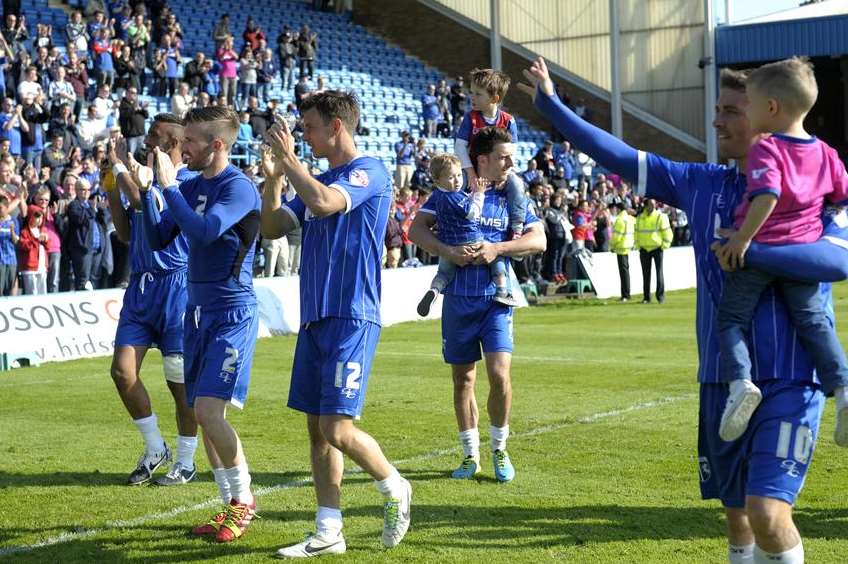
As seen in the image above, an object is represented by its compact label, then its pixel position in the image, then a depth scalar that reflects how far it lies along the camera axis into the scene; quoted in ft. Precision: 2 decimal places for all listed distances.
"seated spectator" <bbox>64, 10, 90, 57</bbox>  79.77
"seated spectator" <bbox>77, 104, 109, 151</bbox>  72.74
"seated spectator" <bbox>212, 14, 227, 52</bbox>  95.50
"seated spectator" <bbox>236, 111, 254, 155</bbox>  82.84
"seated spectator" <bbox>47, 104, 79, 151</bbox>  69.41
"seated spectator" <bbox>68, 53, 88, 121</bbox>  75.31
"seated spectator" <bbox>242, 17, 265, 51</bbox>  98.84
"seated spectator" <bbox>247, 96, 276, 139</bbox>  85.51
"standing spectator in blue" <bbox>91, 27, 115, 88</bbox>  80.02
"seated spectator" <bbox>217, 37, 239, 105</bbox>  91.09
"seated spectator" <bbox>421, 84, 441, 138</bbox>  110.63
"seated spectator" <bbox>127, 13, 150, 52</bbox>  85.71
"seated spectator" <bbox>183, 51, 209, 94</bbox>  87.15
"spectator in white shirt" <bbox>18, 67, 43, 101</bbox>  70.59
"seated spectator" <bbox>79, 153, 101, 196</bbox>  66.03
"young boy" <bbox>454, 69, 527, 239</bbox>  26.04
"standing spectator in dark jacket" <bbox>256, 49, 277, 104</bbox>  97.35
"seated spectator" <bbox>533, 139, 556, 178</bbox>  107.65
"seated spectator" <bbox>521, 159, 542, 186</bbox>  97.14
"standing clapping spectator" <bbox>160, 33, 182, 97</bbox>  86.99
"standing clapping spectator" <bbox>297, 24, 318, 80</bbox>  107.55
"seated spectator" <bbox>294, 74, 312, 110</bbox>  76.18
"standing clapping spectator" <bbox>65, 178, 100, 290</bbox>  62.03
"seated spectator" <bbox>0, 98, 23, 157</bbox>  66.95
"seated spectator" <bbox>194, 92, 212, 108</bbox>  78.18
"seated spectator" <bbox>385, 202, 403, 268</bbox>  74.84
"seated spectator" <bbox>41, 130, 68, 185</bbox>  66.95
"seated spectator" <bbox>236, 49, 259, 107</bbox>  93.91
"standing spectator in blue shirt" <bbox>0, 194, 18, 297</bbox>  57.06
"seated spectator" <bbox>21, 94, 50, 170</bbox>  69.00
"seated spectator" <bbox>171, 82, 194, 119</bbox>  79.51
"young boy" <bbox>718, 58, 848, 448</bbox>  13.47
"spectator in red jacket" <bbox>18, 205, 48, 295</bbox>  59.11
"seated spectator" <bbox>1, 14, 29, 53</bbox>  76.54
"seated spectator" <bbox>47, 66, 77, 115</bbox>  73.20
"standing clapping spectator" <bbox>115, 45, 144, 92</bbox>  81.87
